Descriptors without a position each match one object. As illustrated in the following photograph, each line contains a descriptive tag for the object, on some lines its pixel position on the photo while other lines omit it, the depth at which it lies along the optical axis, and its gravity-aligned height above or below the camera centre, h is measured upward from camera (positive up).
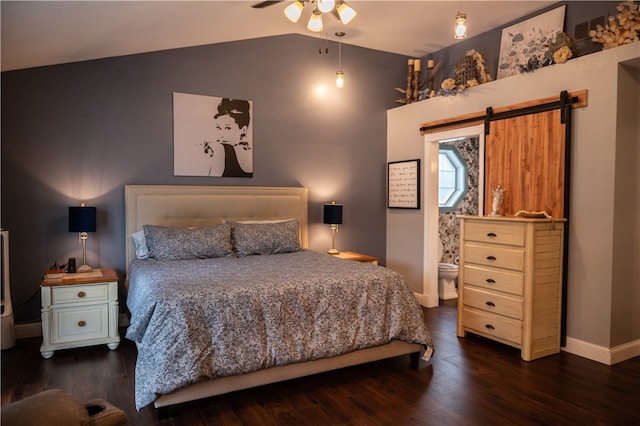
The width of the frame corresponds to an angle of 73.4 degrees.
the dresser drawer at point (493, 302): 3.45 -0.83
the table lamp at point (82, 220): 3.68 -0.17
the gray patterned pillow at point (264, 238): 4.13 -0.35
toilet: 5.34 -0.97
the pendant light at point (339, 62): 4.44 +1.72
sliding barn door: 3.60 +0.38
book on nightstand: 3.50 -0.62
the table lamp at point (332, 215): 4.88 -0.14
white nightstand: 3.36 -0.90
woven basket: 4.48 +1.41
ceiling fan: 2.92 +1.31
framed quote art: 5.09 +0.24
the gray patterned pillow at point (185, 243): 3.83 -0.38
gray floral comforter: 2.42 -0.73
